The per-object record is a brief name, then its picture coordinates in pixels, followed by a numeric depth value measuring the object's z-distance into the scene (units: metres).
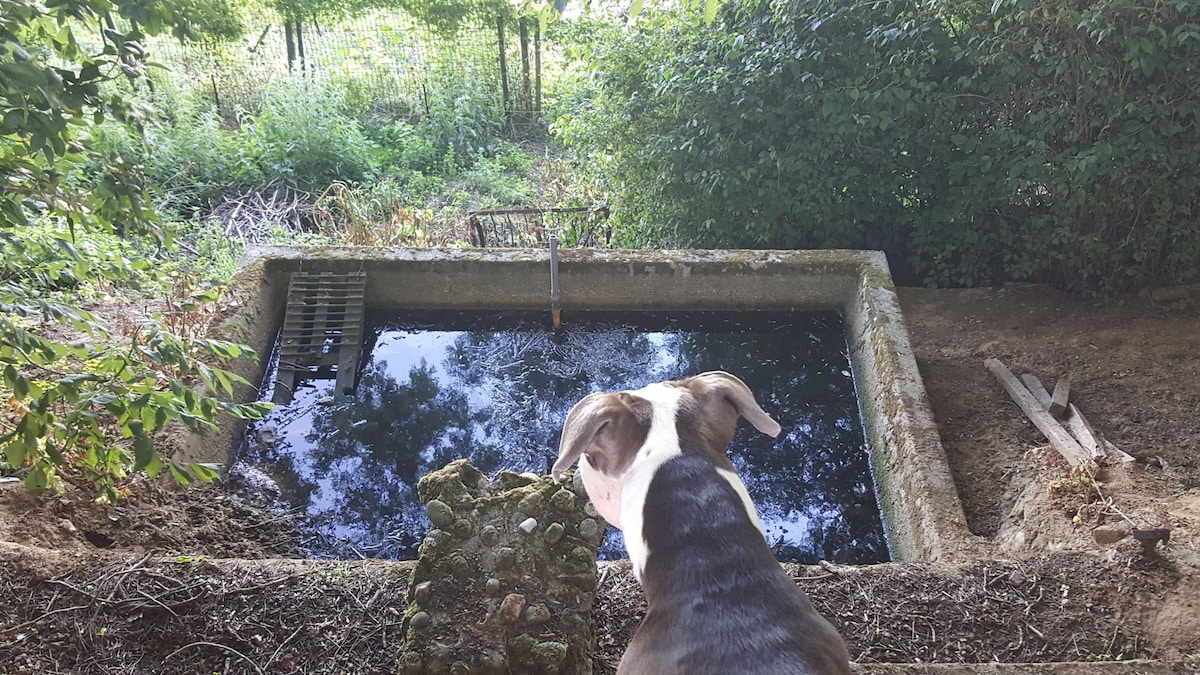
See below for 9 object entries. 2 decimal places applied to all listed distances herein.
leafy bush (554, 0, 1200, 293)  5.18
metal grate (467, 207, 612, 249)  7.12
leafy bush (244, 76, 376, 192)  9.36
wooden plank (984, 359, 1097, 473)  4.09
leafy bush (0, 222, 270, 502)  2.14
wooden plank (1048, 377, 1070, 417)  4.63
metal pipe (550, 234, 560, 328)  5.83
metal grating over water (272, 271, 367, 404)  5.46
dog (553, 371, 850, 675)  1.90
